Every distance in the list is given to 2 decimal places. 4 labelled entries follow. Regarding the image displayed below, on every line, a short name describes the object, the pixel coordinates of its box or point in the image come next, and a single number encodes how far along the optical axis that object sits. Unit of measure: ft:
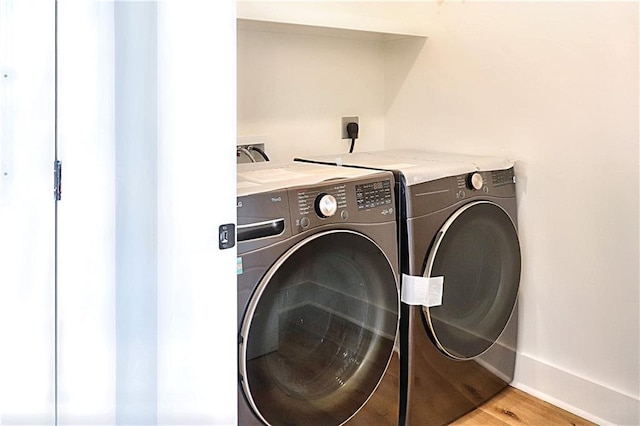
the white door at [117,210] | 3.26
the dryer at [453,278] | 5.35
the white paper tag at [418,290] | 5.29
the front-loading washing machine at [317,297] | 4.22
